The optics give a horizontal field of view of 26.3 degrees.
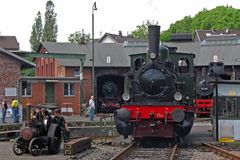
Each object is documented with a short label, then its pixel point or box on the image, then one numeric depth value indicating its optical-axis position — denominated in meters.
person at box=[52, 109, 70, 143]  17.23
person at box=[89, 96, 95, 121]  31.61
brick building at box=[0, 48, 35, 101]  35.34
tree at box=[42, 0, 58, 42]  98.71
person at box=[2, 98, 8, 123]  30.33
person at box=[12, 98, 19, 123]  30.22
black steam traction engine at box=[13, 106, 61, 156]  16.00
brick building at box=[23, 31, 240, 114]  43.00
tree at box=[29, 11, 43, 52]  104.59
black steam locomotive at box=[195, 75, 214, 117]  37.69
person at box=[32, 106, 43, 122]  16.45
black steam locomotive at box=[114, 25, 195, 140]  17.66
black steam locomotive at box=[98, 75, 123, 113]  44.81
